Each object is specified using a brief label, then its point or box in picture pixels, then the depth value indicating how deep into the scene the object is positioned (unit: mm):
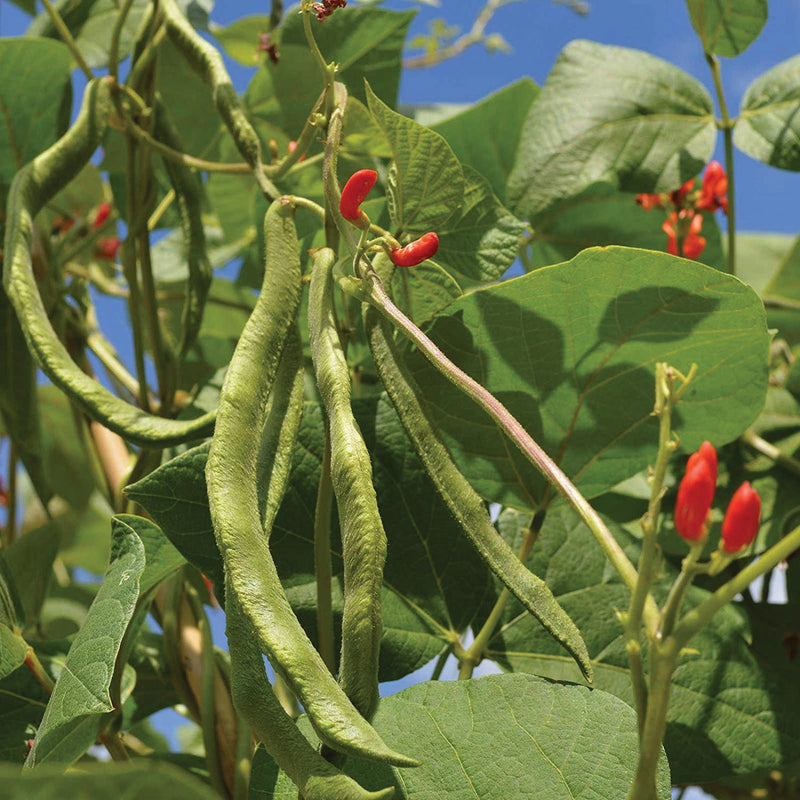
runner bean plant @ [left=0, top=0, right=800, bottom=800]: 486
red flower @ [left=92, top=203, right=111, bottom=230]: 1315
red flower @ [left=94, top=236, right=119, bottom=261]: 1419
